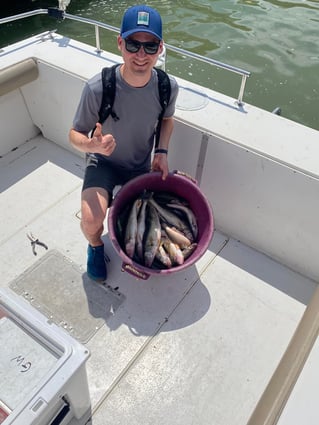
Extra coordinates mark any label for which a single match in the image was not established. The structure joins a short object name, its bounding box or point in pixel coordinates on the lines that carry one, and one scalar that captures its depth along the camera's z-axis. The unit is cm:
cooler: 150
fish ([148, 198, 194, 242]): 288
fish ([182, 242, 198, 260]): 270
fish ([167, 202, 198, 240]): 288
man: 233
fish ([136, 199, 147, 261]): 271
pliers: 320
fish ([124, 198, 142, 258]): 267
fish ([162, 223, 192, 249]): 278
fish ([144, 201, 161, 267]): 266
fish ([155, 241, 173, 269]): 266
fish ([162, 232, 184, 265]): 266
